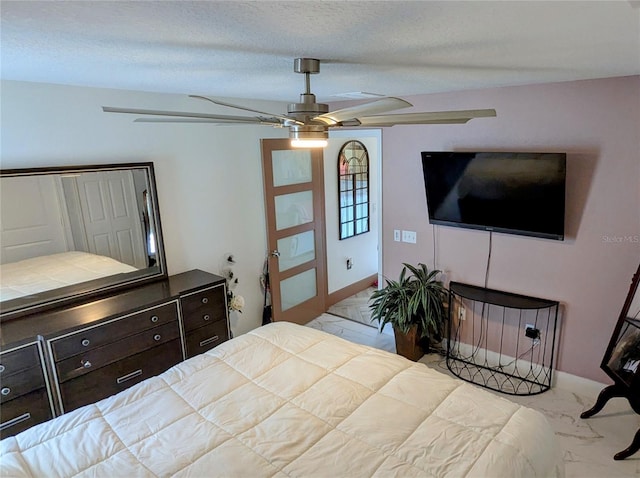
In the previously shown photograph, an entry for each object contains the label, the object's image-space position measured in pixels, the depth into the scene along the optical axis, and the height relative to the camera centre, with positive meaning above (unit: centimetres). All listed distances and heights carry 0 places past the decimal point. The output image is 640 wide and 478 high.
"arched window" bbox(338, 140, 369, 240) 509 -47
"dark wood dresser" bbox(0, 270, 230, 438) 241 -121
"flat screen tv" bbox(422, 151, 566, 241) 294 -34
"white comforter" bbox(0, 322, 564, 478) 163 -120
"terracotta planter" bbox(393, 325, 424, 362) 371 -175
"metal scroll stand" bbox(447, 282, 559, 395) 331 -164
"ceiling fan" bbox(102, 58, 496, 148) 156 +14
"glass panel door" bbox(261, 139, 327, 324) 412 -78
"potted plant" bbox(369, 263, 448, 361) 358 -138
